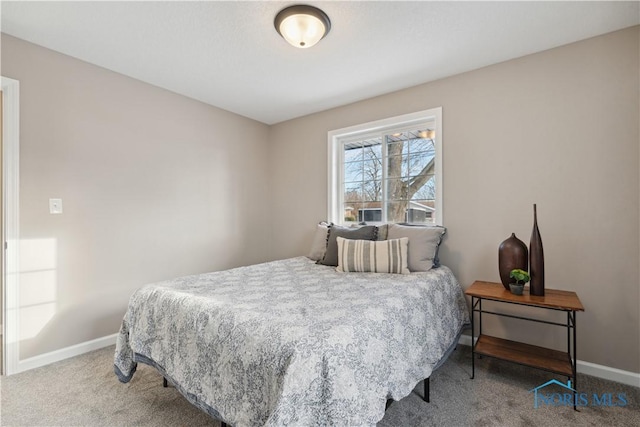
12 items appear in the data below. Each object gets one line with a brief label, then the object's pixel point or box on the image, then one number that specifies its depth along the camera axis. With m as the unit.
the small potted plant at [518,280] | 2.04
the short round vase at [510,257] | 2.18
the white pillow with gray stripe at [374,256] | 2.44
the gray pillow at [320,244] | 3.08
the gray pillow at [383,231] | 2.81
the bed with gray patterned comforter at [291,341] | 1.14
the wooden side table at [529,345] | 1.88
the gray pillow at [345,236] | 2.81
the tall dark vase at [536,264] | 2.04
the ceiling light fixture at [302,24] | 1.85
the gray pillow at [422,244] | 2.46
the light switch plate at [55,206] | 2.38
